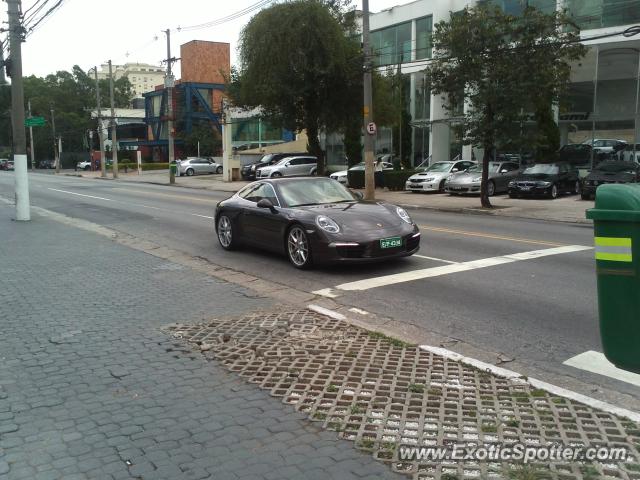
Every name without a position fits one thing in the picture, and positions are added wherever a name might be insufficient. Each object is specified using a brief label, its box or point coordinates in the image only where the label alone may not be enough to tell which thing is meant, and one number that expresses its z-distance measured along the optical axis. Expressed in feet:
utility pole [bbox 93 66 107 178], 175.55
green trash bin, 9.31
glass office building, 85.92
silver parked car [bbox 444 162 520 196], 81.46
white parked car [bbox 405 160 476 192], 86.99
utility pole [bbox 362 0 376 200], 70.03
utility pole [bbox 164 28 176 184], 125.80
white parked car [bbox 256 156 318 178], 120.98
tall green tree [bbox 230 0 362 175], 82.07
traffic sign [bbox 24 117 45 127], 69.81
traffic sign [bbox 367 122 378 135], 69.97
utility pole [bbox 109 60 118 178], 163.07
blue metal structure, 216.95
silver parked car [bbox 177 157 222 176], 163.12
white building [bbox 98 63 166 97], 514.68
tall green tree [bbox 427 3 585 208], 58.59
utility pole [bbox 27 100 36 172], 255.50
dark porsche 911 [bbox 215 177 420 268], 27.66
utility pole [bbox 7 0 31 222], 50.42
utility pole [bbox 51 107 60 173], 220.64
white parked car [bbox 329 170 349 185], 104.33
